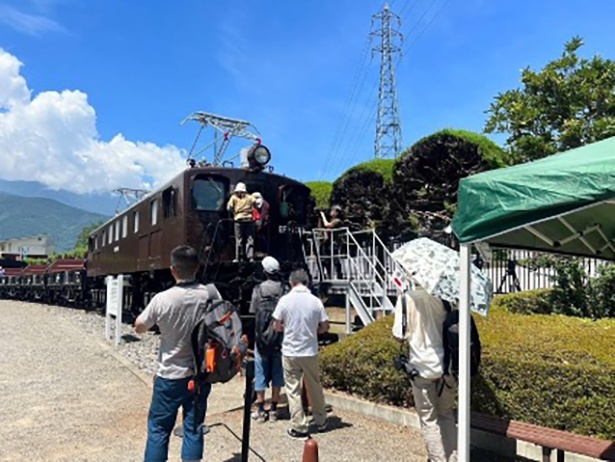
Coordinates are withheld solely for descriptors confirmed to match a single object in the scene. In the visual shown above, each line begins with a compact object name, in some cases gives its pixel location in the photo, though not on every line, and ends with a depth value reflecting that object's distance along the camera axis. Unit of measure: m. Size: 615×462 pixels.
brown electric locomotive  10.48
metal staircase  9.99
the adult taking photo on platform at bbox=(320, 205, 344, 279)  12.66
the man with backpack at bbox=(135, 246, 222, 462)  3.90
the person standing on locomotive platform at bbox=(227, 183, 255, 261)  10.18
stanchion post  4.11
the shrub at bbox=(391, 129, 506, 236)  13.85
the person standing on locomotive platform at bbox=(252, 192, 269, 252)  10.24
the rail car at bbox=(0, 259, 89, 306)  24.17
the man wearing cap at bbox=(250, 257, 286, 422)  5.94
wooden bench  3.99
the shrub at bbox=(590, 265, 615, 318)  9.05
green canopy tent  2.89
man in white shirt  5.42
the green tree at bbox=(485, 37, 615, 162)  12.20
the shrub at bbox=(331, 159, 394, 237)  16.92
